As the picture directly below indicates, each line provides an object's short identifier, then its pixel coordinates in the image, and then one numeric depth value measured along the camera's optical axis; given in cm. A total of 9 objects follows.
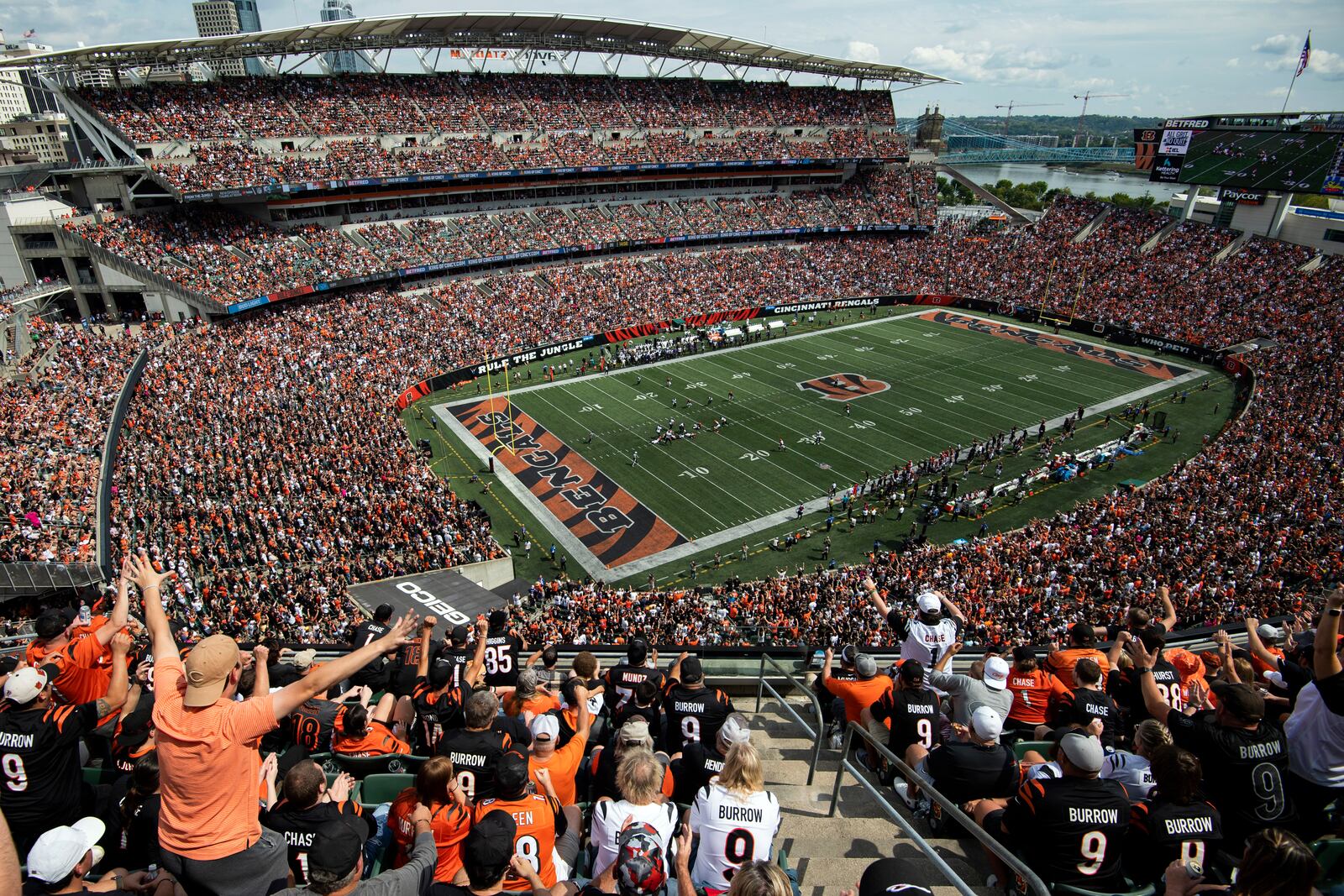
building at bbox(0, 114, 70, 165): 8144
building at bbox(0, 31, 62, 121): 11075
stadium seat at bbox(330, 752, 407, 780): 626
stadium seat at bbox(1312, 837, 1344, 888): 438
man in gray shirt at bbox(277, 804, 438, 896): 355
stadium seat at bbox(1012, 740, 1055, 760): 623
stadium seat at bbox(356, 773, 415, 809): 589
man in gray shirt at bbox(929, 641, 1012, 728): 606
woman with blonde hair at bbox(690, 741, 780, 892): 418
